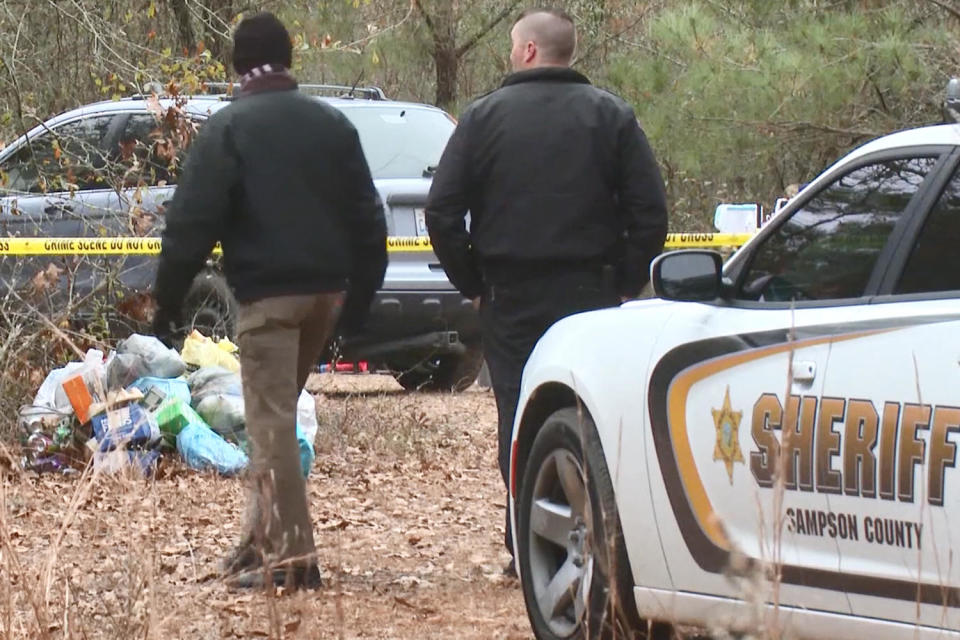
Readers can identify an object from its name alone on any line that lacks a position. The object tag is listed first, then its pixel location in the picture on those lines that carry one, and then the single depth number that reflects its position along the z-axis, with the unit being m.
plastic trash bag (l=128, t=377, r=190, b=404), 18.41
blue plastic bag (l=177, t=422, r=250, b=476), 17.95
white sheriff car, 7.96
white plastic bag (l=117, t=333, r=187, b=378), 18.83
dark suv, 21.34
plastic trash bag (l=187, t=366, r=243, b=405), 18.81
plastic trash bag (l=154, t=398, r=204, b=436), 18.14
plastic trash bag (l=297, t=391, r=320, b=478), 18.43
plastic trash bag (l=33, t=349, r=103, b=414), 18.52
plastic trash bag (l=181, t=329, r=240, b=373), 19.72
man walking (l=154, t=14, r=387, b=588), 12.66
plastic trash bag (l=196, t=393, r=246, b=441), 18.56
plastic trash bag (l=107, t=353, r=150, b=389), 18.55
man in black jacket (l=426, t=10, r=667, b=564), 12.65
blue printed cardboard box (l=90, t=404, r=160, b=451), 17.39
